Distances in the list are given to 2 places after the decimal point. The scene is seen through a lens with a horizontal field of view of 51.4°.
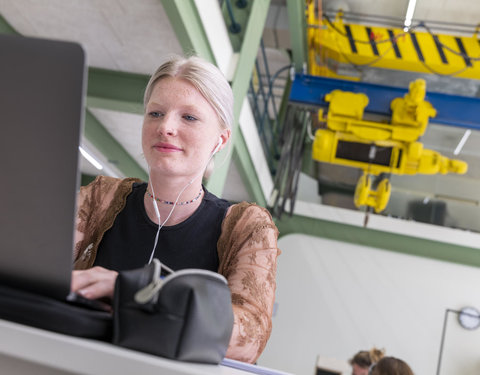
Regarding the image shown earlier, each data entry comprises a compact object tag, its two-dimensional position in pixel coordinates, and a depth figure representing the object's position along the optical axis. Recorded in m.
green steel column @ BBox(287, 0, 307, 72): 4.72
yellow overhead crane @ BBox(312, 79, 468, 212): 4.39
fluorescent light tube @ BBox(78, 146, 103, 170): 5.82
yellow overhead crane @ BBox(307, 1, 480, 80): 4.81
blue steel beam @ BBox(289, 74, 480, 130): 4.42
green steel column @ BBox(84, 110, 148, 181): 5.52
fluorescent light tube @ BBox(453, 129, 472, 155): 6.81
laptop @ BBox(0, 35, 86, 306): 0.45
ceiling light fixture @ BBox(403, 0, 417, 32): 5.25
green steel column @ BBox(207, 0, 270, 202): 3.29
